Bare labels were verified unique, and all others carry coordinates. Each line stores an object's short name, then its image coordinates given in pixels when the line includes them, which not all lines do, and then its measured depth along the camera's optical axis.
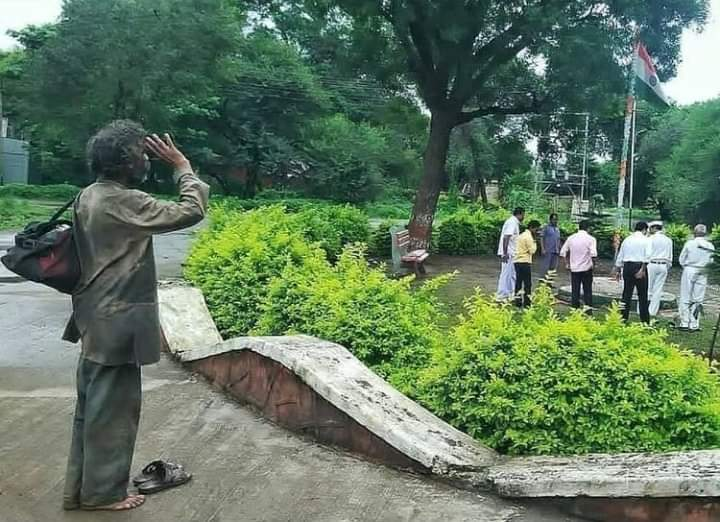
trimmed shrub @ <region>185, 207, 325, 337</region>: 6.60
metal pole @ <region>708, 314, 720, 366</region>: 8.45
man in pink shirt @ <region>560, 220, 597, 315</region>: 12.12
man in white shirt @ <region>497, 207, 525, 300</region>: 12.79
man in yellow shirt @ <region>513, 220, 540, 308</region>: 12.34
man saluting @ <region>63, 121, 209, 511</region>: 3.13
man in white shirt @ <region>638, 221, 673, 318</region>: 12.06
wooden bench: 17.12
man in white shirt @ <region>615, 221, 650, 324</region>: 11.41
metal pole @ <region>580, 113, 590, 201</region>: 41.06
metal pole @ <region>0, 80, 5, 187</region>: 41.16
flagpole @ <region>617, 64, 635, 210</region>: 16.88
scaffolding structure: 42.88
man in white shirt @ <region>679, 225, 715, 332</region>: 11.33
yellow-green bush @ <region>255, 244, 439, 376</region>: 4.91
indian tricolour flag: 17.20
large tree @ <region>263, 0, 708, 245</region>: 17.45
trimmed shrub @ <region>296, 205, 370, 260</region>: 15.30
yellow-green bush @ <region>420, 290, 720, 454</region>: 3.63
